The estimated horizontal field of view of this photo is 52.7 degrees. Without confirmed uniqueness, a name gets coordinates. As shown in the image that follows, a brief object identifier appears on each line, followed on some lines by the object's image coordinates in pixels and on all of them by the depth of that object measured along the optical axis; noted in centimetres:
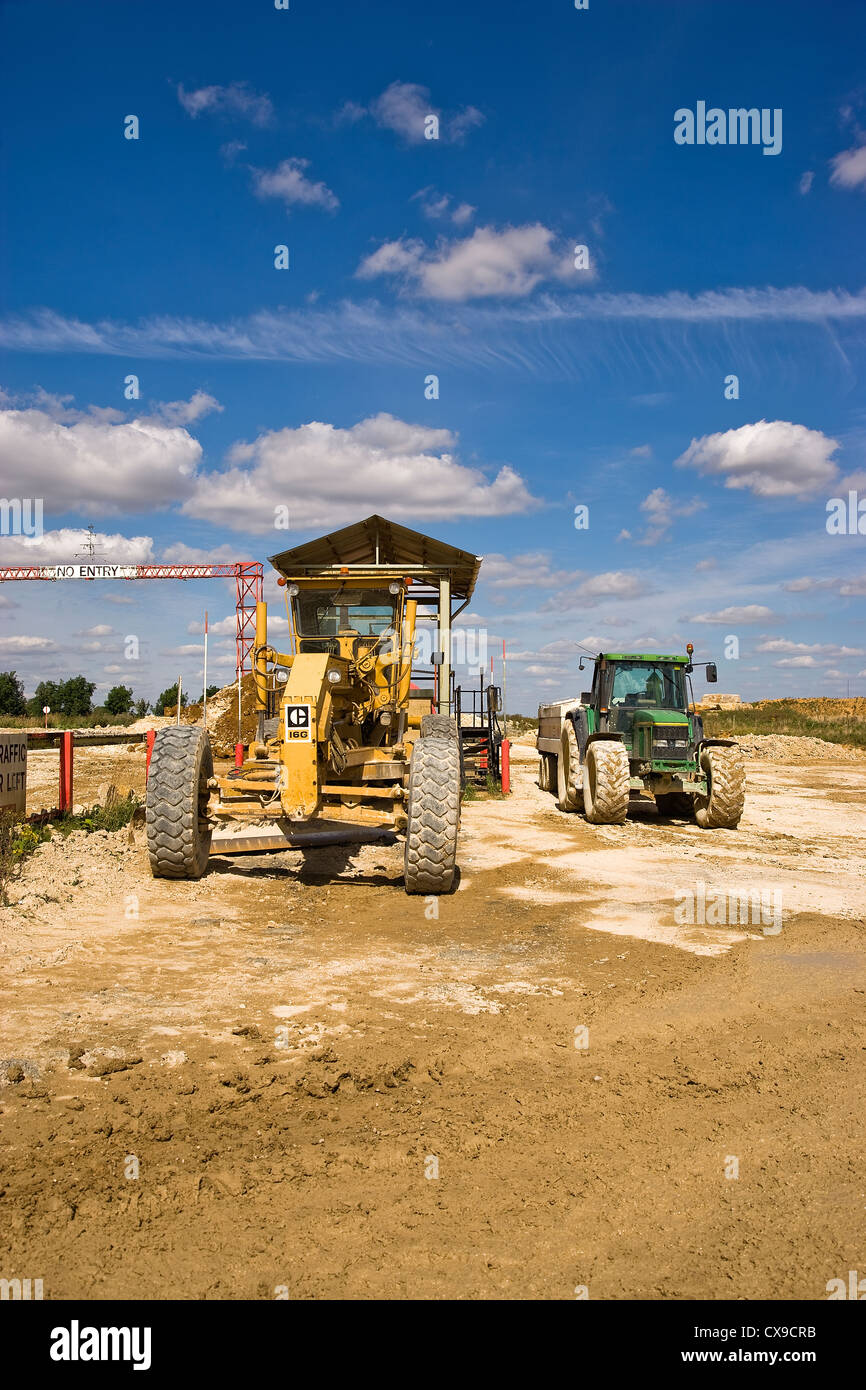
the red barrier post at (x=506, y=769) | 1805
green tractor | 1303
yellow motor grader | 782
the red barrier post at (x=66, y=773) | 1096
